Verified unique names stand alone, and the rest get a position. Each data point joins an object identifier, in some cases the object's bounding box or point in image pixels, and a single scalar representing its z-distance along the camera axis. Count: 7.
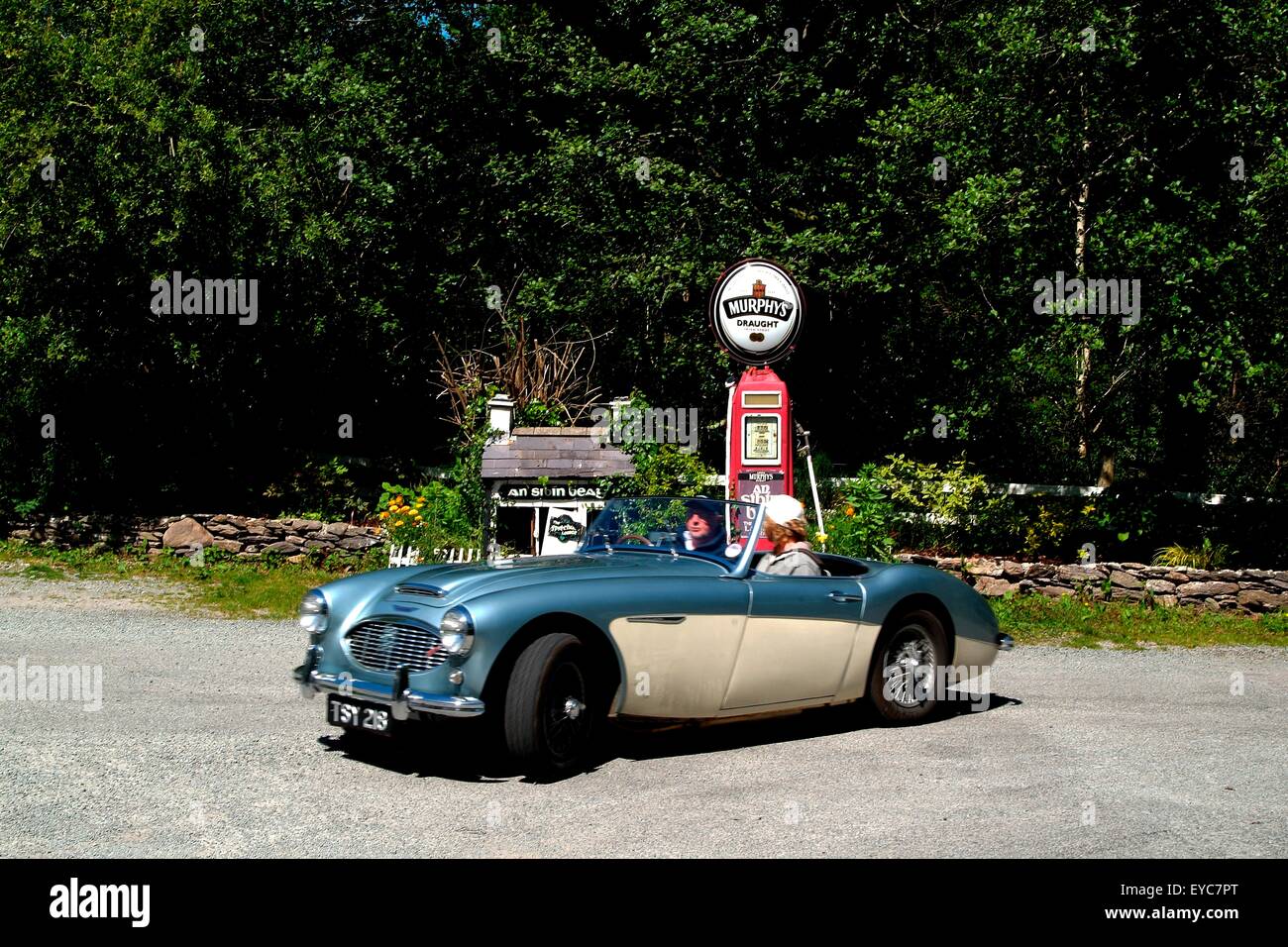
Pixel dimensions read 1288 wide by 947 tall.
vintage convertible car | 6.12
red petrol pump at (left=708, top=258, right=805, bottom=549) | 12.69
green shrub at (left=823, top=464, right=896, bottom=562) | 14.17
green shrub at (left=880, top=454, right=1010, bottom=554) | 15.48
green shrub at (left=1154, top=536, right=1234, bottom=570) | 14.66
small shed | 14.98
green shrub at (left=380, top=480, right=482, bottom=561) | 15.12
